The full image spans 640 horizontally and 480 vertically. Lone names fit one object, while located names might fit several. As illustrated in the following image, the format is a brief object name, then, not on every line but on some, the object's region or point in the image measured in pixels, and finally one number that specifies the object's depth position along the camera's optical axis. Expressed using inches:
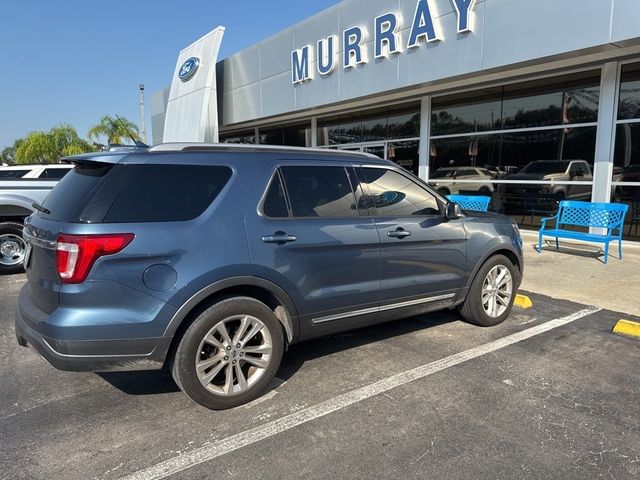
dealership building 334.6
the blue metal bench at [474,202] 365.1
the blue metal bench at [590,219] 308.4
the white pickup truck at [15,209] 299.7
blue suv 110.7
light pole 1406.6
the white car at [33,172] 332.5
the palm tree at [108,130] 1381.2
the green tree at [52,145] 1485.0
